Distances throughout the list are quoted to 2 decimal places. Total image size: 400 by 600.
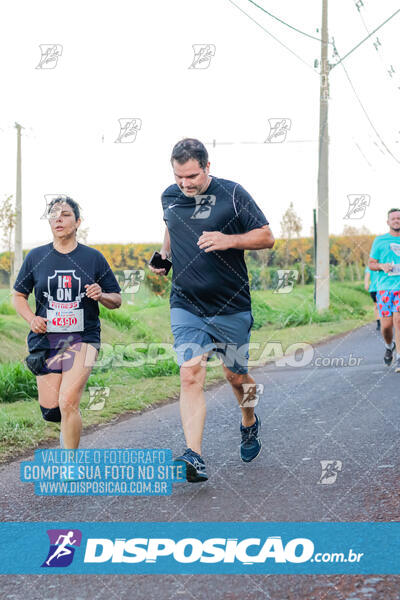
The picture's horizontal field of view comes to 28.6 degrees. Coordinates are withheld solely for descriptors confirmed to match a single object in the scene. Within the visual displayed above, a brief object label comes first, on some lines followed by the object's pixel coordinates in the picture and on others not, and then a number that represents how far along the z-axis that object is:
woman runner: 4.73
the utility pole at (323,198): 18.92
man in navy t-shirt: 4.48
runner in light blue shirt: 9.32
